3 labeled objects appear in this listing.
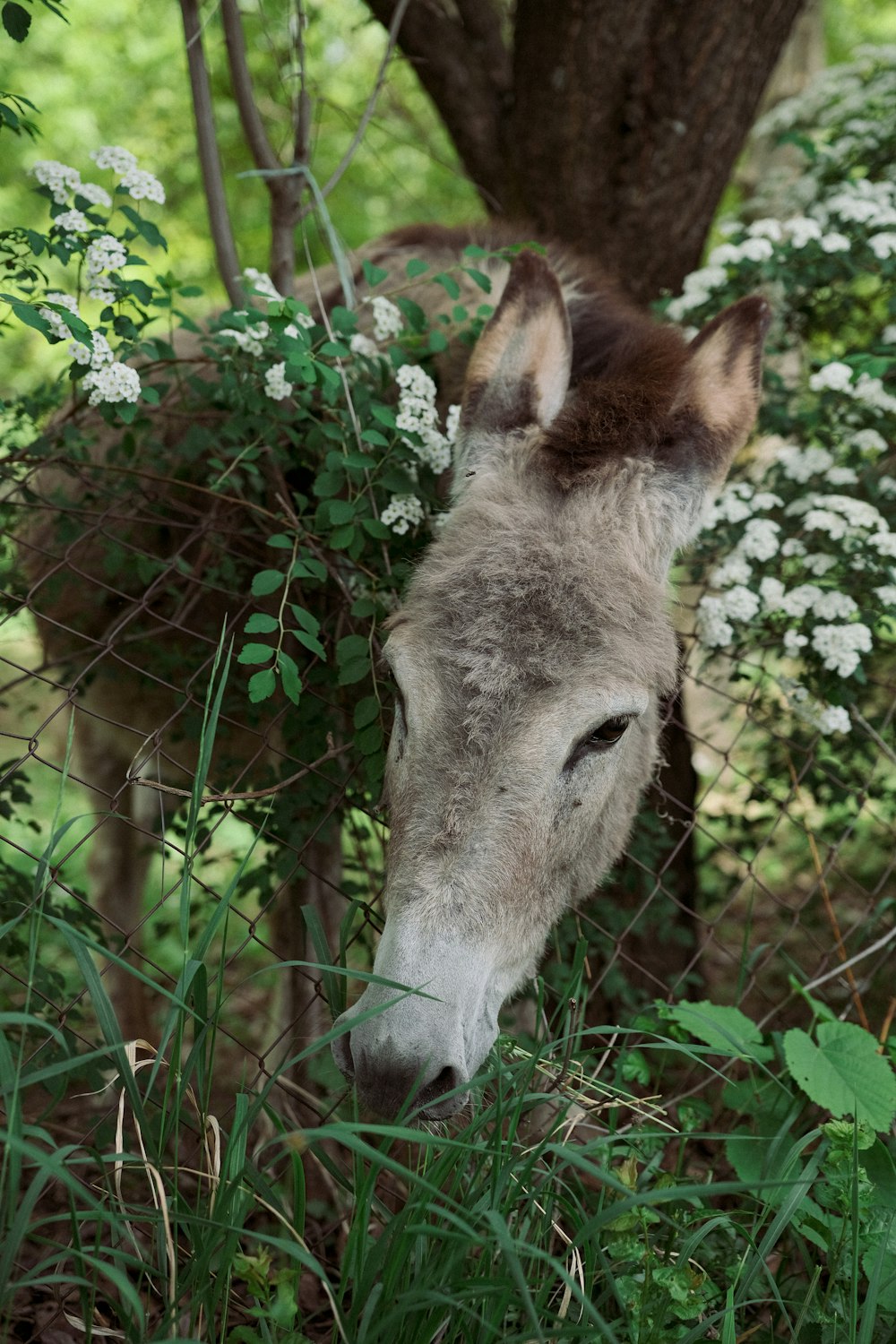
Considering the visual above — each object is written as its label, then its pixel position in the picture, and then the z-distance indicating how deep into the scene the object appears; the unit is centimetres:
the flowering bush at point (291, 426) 228
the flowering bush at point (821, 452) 284
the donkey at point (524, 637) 186
